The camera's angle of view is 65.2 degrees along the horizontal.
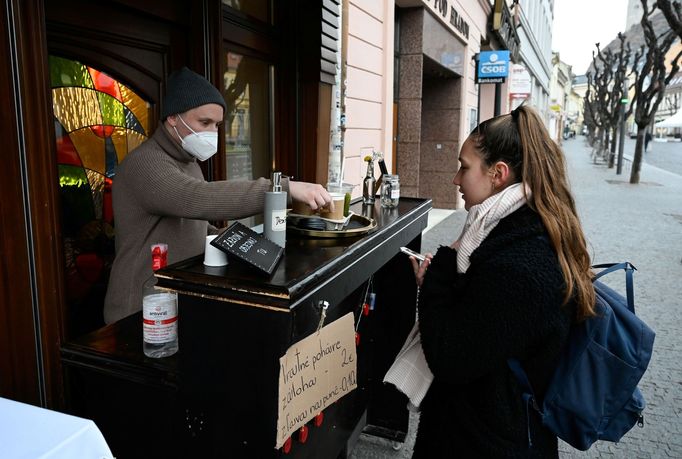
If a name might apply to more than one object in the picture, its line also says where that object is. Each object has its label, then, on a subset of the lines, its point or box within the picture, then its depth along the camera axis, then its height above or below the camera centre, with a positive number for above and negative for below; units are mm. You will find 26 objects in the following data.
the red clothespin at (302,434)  1776 -974
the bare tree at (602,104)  30703 +2157
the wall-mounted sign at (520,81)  15062 +1664
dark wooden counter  1342 -640
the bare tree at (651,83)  16469 +1854
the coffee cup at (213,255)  1426 -309
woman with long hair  1462 -430
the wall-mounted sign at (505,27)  13398 +3187
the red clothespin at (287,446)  1599 -922
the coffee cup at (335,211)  2000 -266
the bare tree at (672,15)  10059 +2470
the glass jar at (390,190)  2902 -273
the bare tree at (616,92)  25698 +2550
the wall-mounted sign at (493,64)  10922 +1571
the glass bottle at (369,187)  3018 -266
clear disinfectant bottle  1604 -556
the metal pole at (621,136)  21055 +181
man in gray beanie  1775 -188
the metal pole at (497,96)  12383 +1013
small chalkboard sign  1360 -281
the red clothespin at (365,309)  2518 -796
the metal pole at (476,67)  11629 +1604
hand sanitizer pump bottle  1545 -216
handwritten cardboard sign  1388 -669
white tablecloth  926 -533
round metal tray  1911 -335
